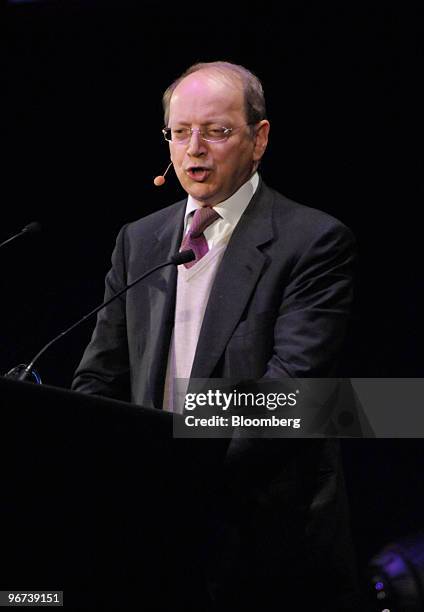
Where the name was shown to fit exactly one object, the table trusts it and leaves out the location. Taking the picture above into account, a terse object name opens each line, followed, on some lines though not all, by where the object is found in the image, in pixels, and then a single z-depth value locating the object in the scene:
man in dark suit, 4.33
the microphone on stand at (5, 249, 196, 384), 4.46
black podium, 3.62
